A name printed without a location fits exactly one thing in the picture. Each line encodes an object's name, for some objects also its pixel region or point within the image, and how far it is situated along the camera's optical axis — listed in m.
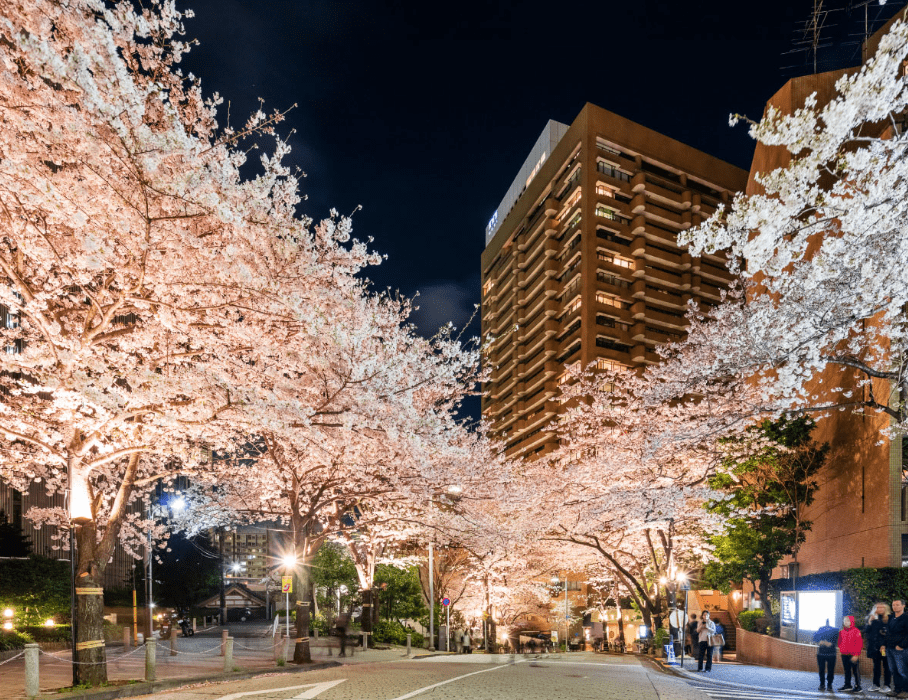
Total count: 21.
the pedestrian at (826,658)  13.65
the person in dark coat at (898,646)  12.02
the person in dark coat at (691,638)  24.62
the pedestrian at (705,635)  18.36
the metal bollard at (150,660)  13.38
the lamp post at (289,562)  19.50
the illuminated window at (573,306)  88.85
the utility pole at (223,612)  57.53
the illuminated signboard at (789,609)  19.65
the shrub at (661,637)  26.64
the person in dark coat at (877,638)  13.29
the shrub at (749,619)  25.17
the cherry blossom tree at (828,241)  10.79
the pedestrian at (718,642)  21.51
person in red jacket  13.32
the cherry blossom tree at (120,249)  9.27
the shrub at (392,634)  35.09
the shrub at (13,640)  20.84
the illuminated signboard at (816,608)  17.47
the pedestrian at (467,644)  35.97
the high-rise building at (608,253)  85.19
